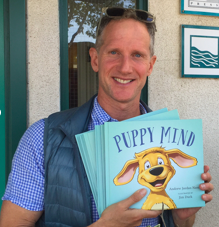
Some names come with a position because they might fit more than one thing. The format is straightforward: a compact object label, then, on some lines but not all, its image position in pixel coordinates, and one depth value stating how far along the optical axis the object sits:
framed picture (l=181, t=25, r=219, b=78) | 2.80
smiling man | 1.29
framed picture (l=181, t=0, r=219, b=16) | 2.80
